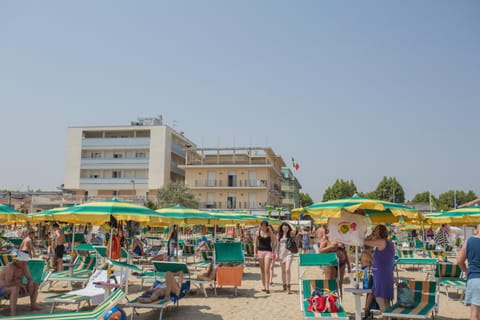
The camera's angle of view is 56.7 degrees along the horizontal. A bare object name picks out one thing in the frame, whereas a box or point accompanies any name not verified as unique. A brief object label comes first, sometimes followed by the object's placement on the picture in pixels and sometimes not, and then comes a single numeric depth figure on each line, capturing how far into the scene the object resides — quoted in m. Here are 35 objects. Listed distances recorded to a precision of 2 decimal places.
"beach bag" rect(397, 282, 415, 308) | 6.73
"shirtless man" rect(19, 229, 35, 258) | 9.92
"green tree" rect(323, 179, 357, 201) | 79.25
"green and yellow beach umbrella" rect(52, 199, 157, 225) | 8.05
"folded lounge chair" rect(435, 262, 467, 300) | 9.27
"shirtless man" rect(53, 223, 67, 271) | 11.57
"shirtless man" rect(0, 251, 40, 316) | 7.37
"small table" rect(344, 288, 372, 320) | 6.35
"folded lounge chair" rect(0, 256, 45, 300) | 8.30
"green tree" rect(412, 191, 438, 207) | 93.36
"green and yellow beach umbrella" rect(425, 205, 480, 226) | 11.76
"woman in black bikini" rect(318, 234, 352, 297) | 8.77
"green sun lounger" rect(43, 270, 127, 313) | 7.24
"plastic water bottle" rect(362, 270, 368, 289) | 7.65
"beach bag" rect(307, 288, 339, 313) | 6.63
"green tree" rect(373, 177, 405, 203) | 76.38
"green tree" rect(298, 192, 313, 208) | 106.05
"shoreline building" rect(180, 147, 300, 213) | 51.81
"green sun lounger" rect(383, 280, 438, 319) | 6.25
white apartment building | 54.38
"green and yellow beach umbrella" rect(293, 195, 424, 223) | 6.82
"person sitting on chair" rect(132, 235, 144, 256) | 15.84
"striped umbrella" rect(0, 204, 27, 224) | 12.61
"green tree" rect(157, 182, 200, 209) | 46.66
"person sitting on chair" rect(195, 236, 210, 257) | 17.44
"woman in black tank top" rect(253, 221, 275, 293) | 10.19
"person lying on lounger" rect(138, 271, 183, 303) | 7.43
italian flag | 66.12
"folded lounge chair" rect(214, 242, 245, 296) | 11.12
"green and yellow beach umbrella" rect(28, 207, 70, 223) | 9.68
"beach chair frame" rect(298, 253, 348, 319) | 6.42
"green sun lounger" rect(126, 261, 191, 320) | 7.56
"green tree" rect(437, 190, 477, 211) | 86.81
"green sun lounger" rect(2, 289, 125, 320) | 5.59
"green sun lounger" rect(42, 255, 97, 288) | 9.48
